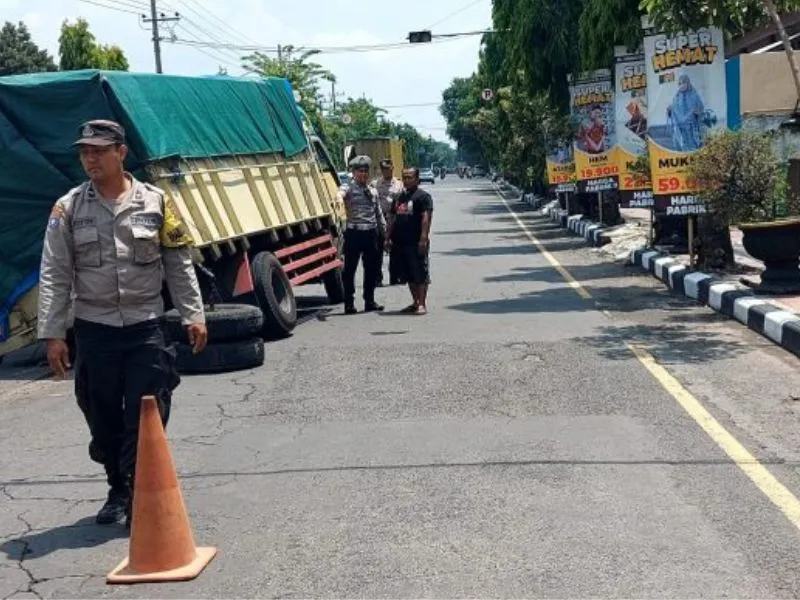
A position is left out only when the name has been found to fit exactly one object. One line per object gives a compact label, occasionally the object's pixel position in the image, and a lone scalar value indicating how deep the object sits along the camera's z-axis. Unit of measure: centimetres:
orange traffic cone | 493
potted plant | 1246
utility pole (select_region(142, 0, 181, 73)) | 4731
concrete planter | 1233
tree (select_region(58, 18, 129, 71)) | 4156
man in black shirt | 1338
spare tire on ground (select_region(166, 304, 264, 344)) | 1011
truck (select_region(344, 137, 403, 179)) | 4197
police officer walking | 548
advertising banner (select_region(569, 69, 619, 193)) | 2306
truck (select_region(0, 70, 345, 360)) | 1056
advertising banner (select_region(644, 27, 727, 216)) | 1427
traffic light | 4456
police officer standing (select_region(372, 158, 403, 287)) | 1524
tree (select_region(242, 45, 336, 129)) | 4906
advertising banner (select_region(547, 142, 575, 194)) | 2908
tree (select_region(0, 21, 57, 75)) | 6519
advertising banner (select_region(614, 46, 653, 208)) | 1891
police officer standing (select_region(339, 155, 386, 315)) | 1391
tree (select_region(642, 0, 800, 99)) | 1169
